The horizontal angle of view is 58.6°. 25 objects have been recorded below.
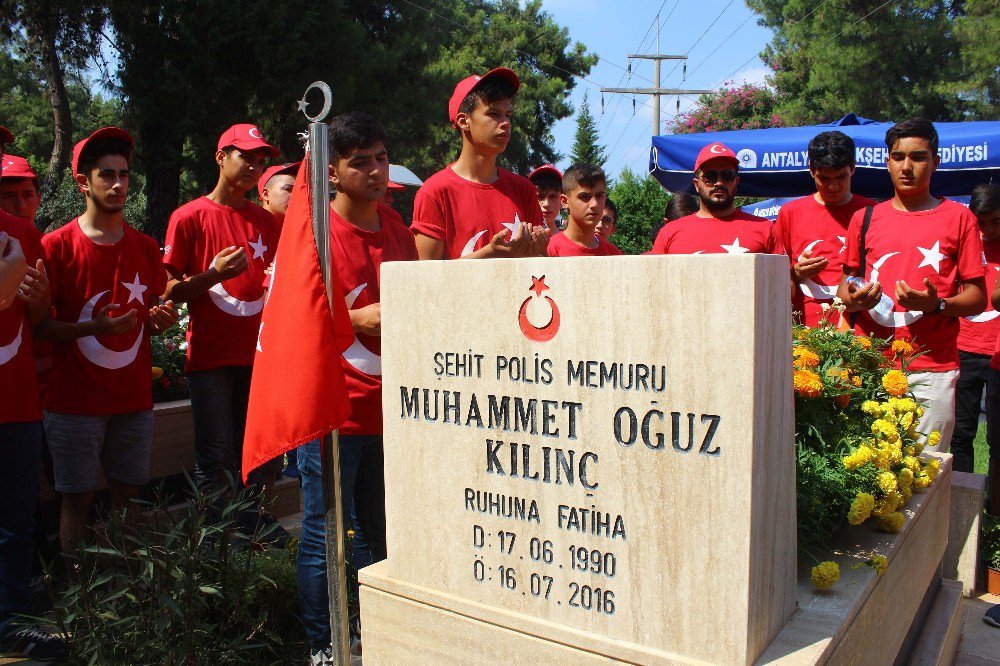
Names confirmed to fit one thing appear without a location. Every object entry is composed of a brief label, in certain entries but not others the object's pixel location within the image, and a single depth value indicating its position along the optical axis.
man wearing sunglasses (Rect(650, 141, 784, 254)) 4.34
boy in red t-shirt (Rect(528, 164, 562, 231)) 6.58
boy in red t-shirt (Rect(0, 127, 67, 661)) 3.17
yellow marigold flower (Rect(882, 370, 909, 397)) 3.35
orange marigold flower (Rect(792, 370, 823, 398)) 2.96
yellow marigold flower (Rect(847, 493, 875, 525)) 2.71
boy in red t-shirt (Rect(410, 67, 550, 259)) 3.52
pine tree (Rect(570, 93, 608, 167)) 47.81
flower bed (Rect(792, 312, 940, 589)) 2.73
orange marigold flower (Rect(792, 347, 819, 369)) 3.28
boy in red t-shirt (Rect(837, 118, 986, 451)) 3.96
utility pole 30.09
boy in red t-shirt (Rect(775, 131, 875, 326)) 4.40
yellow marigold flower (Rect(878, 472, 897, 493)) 2.88
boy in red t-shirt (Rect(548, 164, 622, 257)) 4.85
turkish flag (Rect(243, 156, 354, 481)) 2.53
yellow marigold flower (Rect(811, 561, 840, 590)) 2.36
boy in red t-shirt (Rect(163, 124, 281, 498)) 4.24
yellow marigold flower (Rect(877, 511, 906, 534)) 2.90
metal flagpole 2.48
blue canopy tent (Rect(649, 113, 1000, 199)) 6.20
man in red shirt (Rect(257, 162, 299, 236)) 5.20
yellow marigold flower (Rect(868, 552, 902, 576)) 2.59
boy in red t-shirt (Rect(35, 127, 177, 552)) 3.73
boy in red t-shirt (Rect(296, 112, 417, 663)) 3.04
